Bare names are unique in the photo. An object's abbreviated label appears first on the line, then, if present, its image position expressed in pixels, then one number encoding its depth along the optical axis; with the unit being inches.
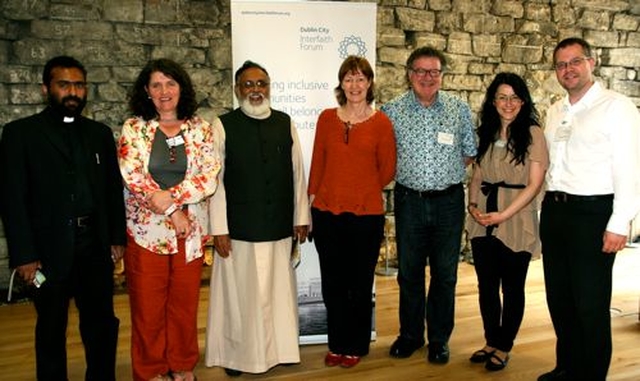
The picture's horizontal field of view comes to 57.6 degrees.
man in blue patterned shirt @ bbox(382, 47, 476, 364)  120.6
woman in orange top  115.6
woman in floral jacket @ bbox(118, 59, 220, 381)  102.1
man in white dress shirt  98.0
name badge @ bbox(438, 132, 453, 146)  120.3
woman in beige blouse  114.8
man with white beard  112.9
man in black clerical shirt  94.0
